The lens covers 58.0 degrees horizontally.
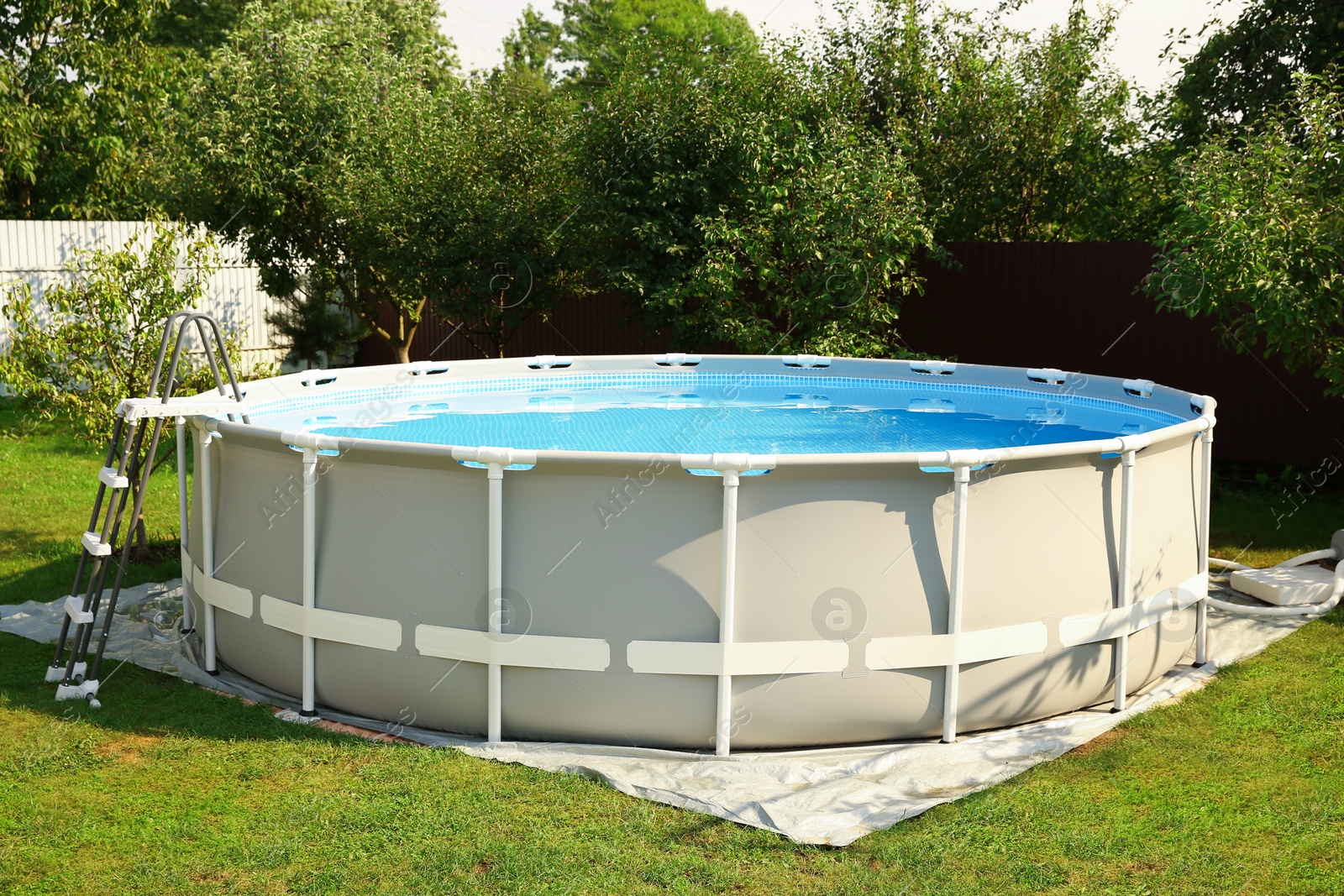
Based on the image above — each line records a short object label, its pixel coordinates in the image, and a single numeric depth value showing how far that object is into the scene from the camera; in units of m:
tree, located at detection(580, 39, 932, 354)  11.87
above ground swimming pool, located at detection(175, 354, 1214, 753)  4.95
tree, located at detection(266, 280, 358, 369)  16.30
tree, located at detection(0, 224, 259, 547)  7.94
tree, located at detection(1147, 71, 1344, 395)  7.72
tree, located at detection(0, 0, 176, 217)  21.53
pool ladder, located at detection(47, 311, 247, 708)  5.66
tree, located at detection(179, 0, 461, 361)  14.41
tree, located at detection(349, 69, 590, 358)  13.76
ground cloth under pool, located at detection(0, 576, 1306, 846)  4.55
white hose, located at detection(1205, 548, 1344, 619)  7.12
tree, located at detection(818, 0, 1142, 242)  15.45
